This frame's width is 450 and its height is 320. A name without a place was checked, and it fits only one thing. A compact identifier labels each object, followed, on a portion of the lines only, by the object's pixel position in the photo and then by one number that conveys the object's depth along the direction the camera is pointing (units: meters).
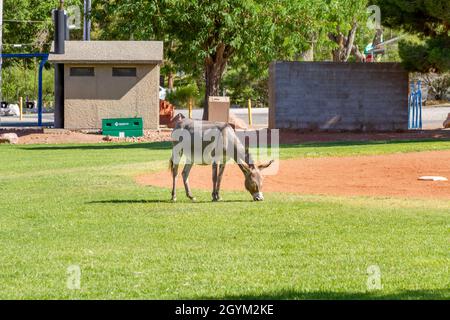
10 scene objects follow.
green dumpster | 41.19
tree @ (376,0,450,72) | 35.88
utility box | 40.34
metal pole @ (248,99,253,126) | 49.35
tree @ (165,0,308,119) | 43.88
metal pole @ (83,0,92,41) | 48.81
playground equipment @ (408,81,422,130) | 43.62
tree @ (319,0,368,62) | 46.53
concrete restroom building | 43.84
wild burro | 18.03
